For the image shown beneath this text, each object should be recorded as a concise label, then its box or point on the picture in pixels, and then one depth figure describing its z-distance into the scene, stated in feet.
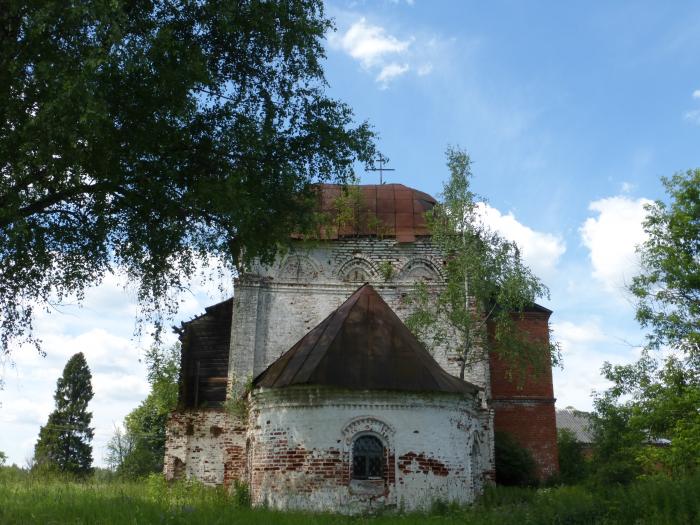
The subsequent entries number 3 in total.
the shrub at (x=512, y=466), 63.10
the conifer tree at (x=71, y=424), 117.91
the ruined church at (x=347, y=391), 42.14
